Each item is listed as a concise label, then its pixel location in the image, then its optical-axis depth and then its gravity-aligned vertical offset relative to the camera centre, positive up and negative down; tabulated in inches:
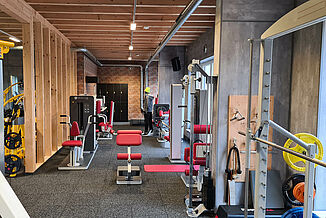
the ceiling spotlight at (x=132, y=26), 241.3 +56.1
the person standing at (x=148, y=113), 413.4 -27.8
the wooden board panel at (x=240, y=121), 155.4 -13.7
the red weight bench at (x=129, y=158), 201.0 -45.4
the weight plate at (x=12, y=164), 214.8 -52.4
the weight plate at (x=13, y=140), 215.0 -34.7
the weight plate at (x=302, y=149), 103.6 -18.9
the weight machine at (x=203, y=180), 156.3 -47.3
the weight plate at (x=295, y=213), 96.0 -38.6
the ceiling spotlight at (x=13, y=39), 322.0 +60.9
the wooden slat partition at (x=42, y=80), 211.9 +11.8
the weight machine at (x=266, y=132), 67.7 -10.7
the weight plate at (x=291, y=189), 128.8 -41.9
